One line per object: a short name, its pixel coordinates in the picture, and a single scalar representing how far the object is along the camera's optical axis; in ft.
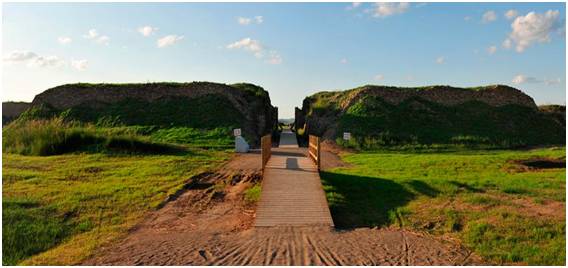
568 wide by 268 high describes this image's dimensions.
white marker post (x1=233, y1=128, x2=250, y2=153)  73.77
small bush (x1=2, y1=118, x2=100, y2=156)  62.80
